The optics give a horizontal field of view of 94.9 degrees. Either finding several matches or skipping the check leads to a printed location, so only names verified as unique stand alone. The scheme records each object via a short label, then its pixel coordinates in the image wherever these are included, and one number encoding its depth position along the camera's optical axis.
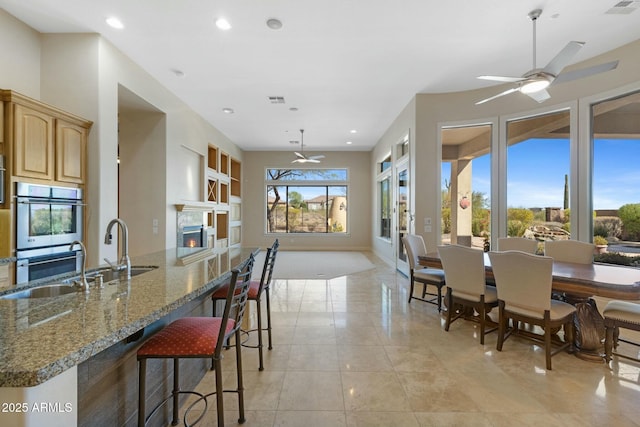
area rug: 6.14
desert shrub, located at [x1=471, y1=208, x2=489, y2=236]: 4.92
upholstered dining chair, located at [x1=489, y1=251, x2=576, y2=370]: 2.52
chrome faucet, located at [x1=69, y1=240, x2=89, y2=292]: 1.56
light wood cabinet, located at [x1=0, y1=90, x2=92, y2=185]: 2.66
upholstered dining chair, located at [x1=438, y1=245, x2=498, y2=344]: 3.02
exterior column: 5.10
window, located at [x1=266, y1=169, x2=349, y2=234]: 10.12
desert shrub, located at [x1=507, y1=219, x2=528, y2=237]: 4.60
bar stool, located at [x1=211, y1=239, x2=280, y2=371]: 2.48
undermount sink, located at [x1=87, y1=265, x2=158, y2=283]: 1.99
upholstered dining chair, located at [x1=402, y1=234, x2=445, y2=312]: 3.90
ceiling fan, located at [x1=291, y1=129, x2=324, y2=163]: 7.63
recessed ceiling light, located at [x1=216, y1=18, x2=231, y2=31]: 3.09
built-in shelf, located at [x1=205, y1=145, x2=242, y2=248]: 6.91
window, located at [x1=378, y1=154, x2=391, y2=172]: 7.73
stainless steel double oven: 2.72
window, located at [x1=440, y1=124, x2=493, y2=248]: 4.95
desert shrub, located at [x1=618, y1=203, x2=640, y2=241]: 3.62
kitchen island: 0.79
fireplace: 5.50
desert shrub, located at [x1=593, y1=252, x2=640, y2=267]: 3.66
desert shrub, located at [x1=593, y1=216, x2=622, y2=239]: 3.76
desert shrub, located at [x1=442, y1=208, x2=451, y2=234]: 5.14
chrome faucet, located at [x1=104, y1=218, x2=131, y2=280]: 1.89
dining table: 2.32
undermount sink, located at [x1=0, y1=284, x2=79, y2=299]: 1.65
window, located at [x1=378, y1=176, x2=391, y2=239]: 7.78
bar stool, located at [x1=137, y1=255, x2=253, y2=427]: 1.47
